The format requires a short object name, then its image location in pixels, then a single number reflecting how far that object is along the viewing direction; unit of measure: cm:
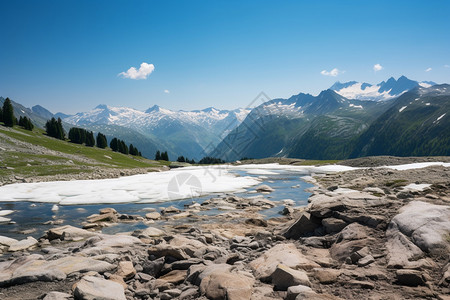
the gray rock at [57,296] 762
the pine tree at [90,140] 12575
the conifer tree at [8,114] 10156
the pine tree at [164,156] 15444
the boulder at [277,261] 931
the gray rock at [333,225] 1292
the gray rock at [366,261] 921
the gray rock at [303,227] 1413
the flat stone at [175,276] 933
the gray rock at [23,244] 1435
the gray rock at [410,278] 756
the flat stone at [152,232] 1620
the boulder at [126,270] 967
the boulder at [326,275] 825
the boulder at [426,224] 927
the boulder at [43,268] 934
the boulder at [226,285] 748
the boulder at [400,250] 878
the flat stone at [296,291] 726
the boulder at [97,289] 766
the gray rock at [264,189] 3770
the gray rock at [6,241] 1488
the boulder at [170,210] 2441
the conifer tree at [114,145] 13248
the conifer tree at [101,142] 13125
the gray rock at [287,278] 804
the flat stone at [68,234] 1611
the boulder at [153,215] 2189
